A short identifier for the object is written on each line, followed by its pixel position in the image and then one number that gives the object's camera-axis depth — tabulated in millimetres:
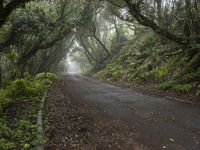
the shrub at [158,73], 17997
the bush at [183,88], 13719
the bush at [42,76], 25044
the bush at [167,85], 15472
